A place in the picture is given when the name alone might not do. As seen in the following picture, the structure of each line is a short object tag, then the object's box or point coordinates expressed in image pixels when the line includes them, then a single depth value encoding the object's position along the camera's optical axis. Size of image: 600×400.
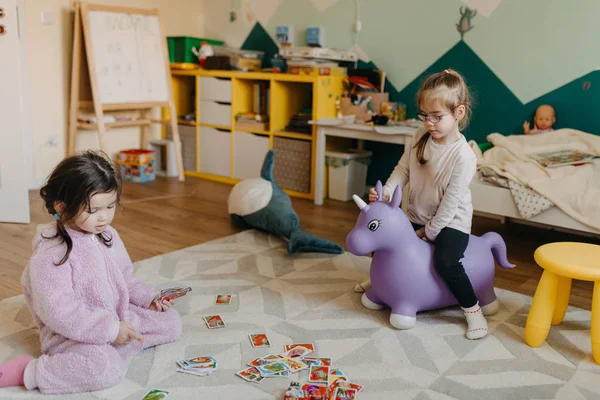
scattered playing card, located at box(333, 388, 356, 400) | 1.67
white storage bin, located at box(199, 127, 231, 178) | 4.46
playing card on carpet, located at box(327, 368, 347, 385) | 1.77
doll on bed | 3.34
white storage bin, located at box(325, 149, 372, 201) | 3.92
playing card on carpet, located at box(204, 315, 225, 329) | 2.11
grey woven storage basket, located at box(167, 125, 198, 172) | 4.66
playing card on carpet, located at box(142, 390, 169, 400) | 1.66
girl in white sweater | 2.10
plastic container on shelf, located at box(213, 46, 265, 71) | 4.34
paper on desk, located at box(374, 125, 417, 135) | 3.47
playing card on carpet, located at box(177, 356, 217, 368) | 1.83
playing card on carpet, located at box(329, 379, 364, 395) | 1.71
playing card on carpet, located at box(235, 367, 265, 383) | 1.77
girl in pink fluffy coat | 1.68
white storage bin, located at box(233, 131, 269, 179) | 4.25
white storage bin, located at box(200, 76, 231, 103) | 4.36
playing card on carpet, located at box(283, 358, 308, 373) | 1.83
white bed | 2.73
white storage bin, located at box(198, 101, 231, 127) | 4.41
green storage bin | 4.54
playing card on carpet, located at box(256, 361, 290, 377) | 1.81
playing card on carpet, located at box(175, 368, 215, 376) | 1.80
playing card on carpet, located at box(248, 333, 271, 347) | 1.99
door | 3.02
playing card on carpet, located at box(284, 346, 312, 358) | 1.92
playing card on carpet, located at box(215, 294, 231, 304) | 2.32
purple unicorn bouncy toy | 2.11
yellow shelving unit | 4.00
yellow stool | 1.88
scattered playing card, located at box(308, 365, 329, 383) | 1.77
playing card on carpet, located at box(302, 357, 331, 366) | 1.86
